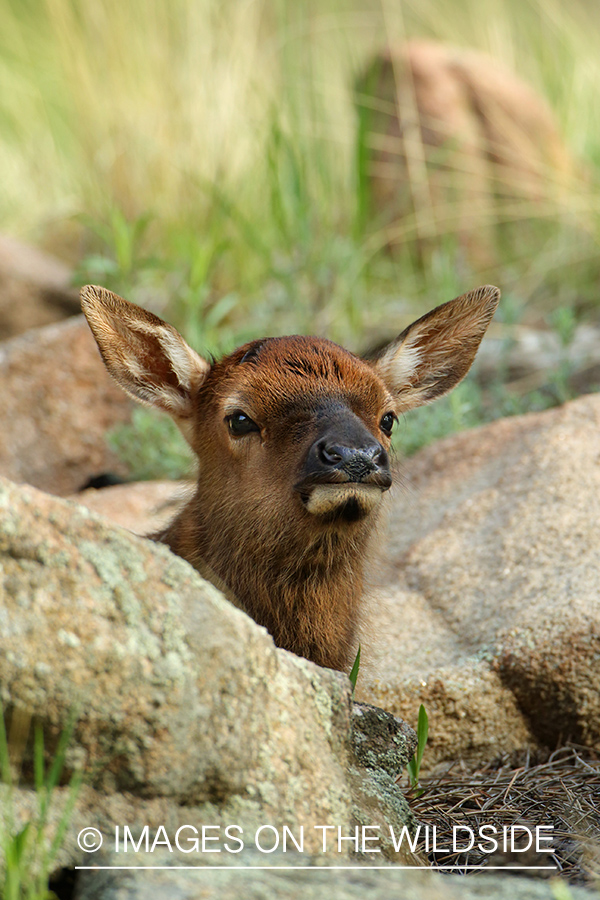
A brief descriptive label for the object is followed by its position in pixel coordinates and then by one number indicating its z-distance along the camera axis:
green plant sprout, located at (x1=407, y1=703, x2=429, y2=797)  6.26
